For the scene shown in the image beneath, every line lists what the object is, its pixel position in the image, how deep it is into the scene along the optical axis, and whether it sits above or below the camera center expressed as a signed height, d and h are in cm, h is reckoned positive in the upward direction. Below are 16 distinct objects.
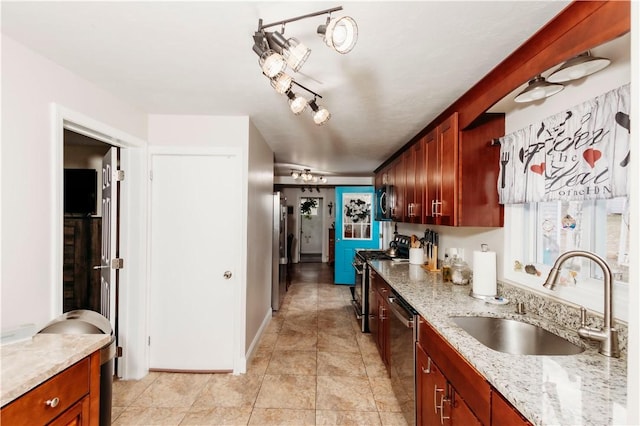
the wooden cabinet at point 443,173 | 212 +33
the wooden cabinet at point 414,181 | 285 +34
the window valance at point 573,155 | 119 +31
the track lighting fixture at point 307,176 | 525 +73
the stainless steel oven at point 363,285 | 366 -96
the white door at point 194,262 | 266 -46
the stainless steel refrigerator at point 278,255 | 439 -68
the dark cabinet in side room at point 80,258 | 304 -49
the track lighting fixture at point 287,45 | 103 +65
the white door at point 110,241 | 255 -26
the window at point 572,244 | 128 -16
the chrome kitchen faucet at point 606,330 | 117 -48
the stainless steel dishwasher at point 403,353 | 182 -100
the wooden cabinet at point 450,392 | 101 -77
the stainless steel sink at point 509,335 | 148 -66
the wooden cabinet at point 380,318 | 263 -106
